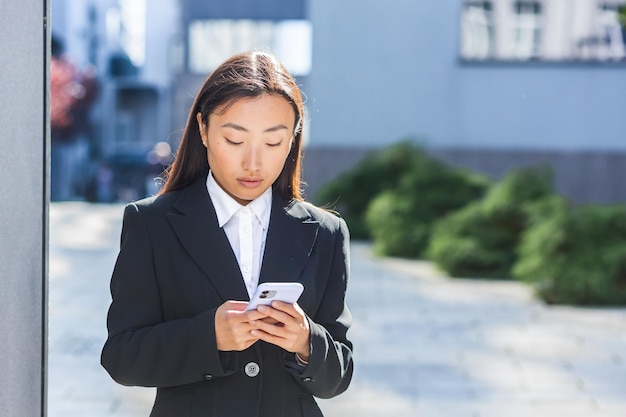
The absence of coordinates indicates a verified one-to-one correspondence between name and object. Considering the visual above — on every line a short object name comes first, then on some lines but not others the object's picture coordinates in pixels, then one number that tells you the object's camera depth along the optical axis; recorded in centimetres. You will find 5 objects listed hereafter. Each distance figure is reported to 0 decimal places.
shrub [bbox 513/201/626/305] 909
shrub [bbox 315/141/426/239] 1592
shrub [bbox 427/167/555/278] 1130
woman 194
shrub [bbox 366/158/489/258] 1331
